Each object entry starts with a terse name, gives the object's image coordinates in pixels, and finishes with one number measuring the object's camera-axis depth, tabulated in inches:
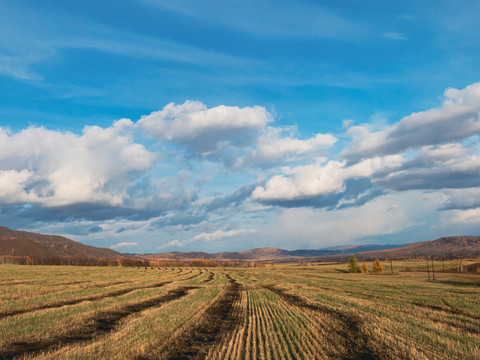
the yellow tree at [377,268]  5100.4
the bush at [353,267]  5147.6
